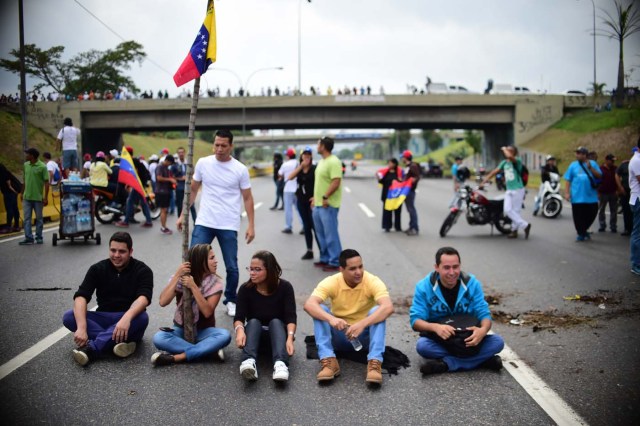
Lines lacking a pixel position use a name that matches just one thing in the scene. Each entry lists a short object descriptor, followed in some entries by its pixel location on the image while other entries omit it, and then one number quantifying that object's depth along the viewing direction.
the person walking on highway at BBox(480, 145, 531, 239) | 13.52
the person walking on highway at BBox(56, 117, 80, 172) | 19.14
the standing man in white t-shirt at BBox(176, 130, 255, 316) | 7.04
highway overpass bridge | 49.66
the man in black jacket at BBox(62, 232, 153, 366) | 5.38
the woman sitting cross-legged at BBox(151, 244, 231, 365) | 5.37
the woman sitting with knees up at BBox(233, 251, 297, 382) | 5.26
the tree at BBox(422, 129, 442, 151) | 118.00
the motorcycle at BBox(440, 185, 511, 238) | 14.22
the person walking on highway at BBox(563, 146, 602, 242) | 12.34
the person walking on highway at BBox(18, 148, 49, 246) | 12.24
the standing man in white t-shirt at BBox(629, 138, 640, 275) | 8.78
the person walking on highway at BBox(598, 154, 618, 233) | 14.58
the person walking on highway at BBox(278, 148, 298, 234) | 15.12
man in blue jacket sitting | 5.14
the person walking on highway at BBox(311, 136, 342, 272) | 9.69
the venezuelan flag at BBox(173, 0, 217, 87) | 5.85
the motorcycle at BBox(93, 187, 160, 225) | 16.20
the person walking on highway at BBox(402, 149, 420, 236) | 14.80
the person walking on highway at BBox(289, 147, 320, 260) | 10.91
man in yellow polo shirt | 5.11
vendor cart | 12.50
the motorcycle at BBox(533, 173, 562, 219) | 17.84
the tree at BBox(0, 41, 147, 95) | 64.81
